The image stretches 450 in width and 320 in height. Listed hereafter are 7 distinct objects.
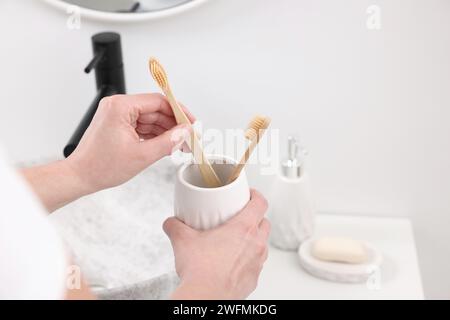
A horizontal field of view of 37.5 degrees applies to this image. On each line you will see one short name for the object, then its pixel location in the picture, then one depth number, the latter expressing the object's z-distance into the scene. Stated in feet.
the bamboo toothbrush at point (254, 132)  2.30
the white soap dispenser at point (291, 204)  3.32
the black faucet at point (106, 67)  3.18
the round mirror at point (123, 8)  3.32
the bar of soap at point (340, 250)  3.18
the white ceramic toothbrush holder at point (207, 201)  2.22
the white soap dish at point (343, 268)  3.13
